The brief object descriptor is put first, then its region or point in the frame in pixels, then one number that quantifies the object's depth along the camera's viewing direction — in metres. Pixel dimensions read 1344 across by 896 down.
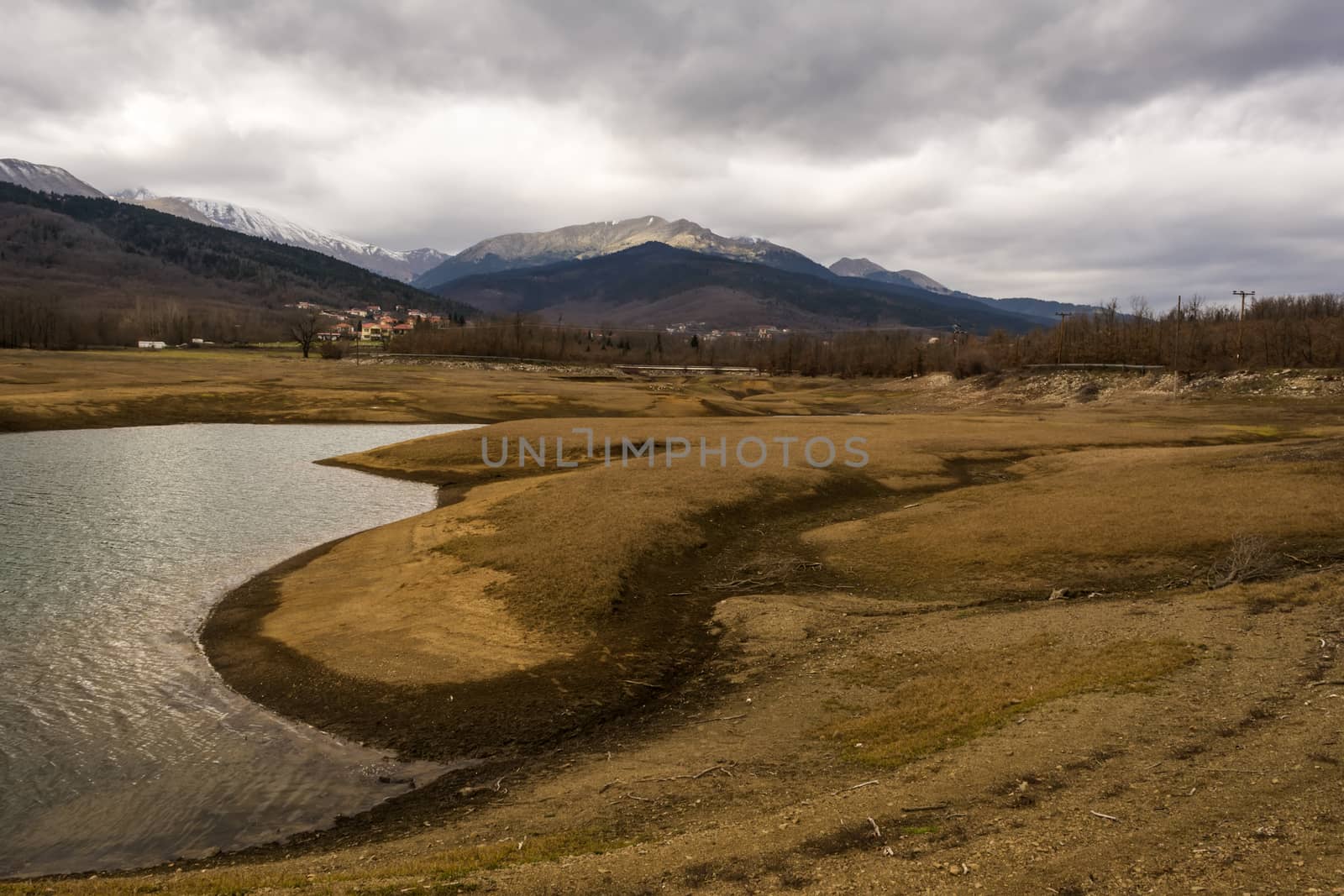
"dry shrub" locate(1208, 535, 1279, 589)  25.56
